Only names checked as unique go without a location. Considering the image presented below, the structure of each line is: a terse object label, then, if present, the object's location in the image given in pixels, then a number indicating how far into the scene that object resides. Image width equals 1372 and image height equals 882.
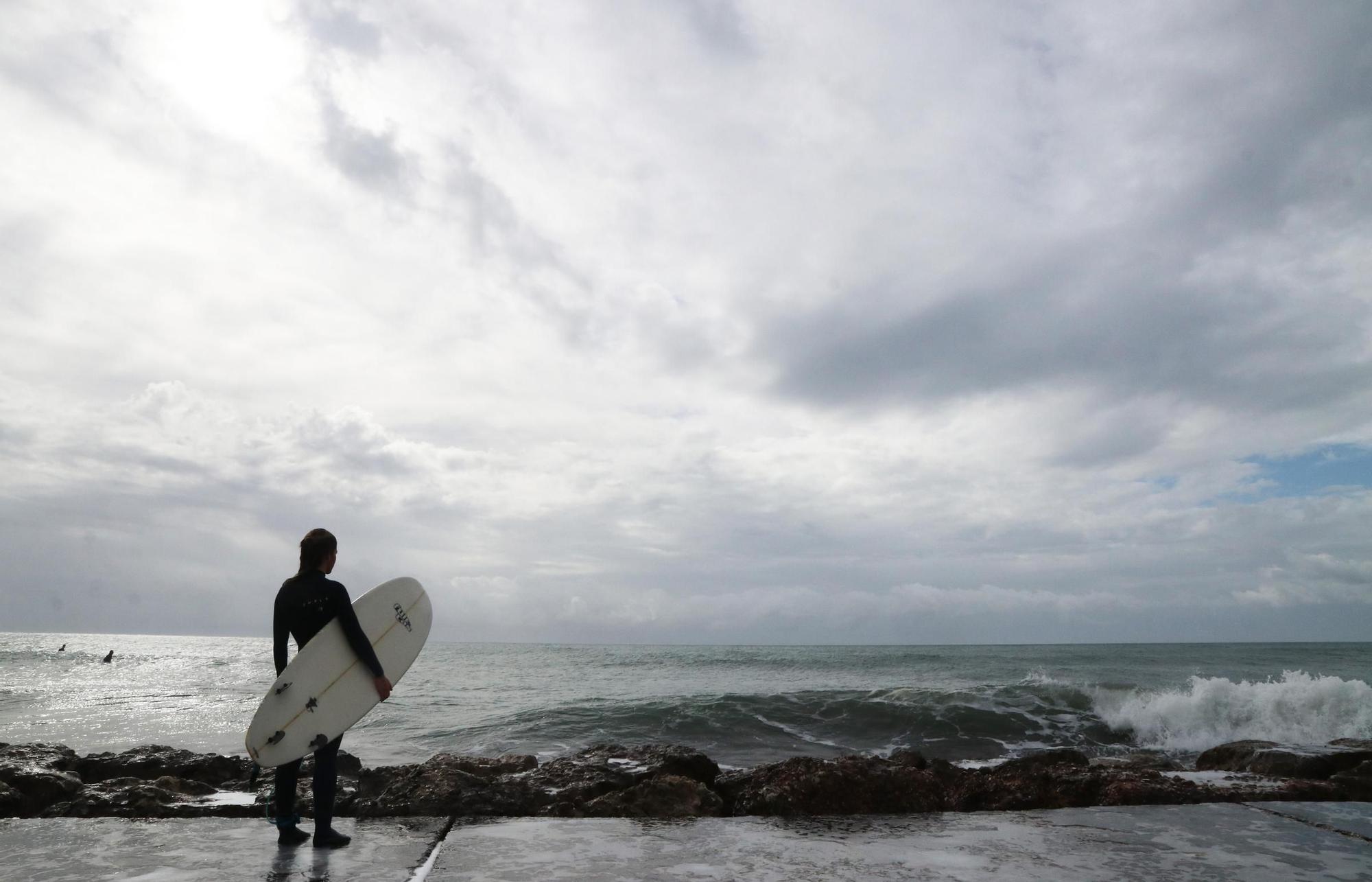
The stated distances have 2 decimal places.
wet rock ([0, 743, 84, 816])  5.09
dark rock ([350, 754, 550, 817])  4.72
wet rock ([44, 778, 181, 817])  4.97
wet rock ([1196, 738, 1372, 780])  7.02
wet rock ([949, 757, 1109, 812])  5.11
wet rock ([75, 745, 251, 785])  6.89
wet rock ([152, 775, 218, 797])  5.96
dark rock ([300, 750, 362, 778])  7.57
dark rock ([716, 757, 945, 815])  4.76
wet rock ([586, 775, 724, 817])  4.80
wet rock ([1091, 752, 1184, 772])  7.44
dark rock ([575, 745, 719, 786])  6.73
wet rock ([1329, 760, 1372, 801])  5.31
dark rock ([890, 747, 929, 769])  6.99
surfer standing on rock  3.97
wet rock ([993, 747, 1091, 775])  7.55
